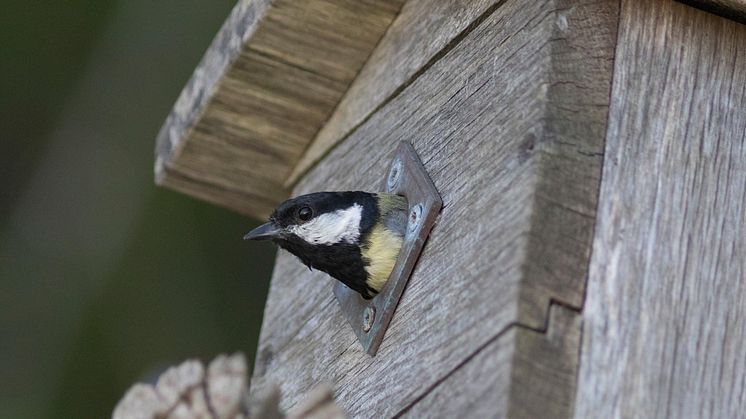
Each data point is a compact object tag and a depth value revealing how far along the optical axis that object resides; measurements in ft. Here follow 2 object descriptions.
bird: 14.52
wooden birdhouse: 14.24
